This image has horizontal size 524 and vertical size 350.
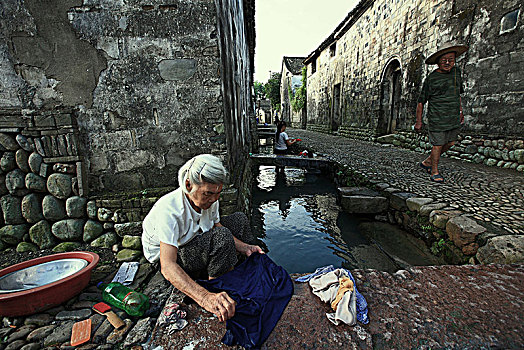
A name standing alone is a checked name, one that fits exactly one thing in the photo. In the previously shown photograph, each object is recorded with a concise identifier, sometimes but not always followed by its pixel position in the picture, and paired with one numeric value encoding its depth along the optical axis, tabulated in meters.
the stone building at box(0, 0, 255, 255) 2.84
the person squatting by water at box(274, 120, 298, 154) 8.27
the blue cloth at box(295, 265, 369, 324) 1.39
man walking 3.87
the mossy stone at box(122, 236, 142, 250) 3.10
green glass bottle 1.88
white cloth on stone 1.37
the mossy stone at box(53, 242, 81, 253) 3.01
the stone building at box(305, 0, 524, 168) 4.80
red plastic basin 1.83
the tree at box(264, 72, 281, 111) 39.81
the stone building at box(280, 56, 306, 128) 27.26
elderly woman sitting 1.59
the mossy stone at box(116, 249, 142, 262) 2.90
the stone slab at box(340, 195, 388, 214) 4.07
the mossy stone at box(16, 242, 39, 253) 2.98
